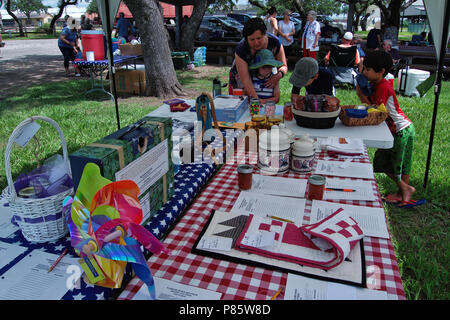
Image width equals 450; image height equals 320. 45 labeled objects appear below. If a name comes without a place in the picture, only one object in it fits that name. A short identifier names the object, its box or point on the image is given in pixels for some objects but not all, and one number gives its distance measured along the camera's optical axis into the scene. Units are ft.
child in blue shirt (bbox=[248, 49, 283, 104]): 11.25
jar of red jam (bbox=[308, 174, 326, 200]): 5.46
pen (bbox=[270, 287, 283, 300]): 3.63
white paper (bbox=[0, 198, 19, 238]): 4.61
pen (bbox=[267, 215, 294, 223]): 4.96
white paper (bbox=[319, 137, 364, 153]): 7.50
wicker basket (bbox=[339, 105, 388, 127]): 9.00
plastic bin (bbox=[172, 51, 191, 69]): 35.86
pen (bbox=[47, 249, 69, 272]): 3.95
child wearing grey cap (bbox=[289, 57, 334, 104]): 10.34
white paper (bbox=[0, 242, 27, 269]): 4.07
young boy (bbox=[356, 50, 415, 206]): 9.09
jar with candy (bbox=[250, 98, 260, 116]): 9.75
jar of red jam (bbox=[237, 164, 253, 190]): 5.84
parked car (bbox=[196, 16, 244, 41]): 47.70
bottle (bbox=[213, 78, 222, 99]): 11.24
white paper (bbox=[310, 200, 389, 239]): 4.72
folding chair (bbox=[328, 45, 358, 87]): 25.30
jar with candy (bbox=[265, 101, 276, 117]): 9.50
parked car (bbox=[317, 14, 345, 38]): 67.58
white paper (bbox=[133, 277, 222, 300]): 3.65
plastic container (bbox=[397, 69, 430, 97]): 24.76
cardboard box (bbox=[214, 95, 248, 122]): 9.38
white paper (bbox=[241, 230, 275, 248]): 4.31
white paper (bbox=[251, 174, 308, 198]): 5.82
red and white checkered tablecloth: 3.74
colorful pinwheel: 3.30
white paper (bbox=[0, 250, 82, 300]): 3.60
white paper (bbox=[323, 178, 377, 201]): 5.69
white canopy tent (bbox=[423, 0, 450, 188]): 10.07
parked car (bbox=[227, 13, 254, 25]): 62.08
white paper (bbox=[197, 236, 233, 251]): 4.37
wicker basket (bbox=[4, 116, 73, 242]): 4.08
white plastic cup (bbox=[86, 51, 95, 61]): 23.37
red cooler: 23.73
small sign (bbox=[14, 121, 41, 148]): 4.15
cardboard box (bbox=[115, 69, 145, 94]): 25.66
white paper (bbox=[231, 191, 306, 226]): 5.14
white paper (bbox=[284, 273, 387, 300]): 3.62
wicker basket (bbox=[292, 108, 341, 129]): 8.66
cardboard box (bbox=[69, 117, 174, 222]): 3.80
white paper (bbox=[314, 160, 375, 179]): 6.53
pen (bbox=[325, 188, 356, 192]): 5.89
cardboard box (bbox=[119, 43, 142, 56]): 31.32
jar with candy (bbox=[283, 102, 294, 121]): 9.65
